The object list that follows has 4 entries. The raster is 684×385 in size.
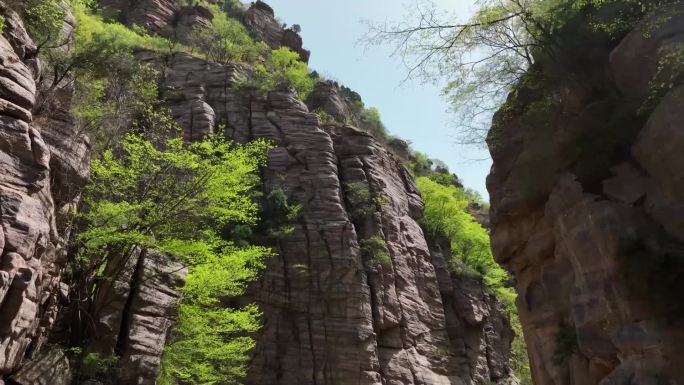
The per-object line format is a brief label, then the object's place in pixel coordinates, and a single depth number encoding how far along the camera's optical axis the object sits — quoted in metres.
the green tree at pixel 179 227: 14.66
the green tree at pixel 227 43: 41.31
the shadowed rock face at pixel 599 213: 8.47
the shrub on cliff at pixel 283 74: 35.94
